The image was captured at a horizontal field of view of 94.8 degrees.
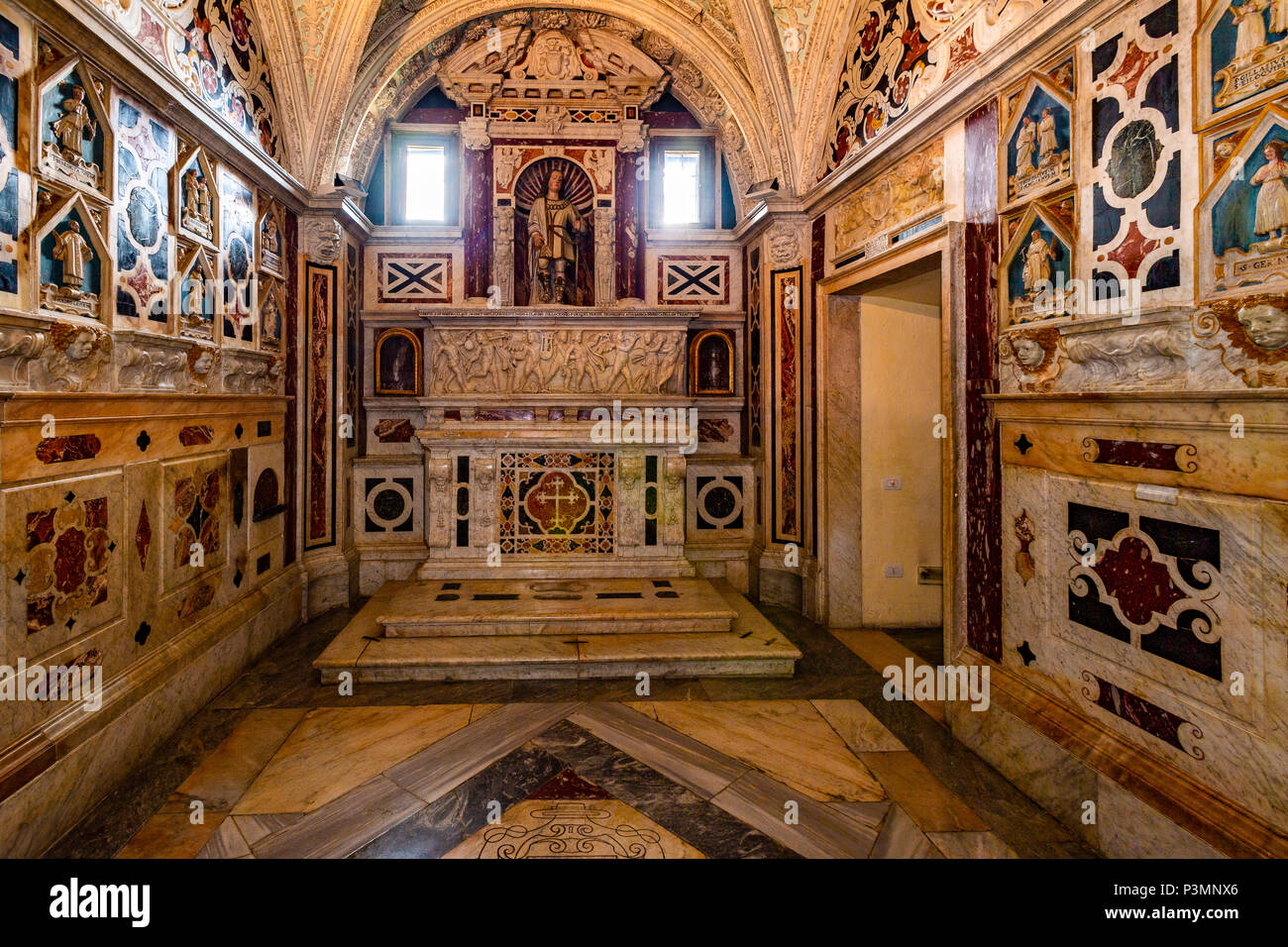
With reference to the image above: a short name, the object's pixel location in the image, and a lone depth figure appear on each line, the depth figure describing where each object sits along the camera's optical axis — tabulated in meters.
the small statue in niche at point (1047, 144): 3.25
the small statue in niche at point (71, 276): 3.09
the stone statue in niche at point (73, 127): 3.13
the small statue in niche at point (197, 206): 4.22
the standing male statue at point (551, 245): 7.13
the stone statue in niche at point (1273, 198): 2.32
